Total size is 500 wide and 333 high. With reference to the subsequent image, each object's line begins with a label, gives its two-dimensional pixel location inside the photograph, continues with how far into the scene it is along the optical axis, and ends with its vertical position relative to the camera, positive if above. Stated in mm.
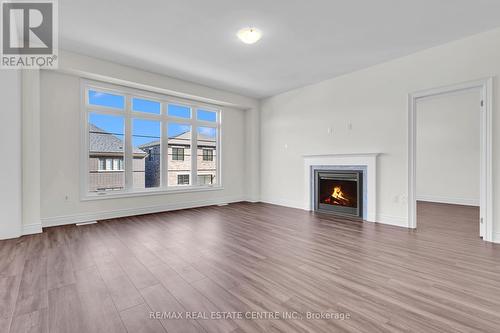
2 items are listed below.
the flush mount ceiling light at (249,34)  3250 +1868
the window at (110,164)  4641 +43
